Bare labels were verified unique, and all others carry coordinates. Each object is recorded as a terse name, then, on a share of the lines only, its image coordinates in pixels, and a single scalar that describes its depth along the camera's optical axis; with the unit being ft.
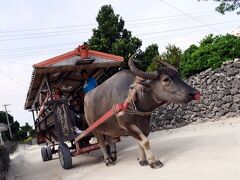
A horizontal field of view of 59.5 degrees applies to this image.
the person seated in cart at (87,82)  15.98
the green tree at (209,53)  20.71
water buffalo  10.36
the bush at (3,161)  17.48
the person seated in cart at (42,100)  18.24
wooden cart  15.03
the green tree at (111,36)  30.93
